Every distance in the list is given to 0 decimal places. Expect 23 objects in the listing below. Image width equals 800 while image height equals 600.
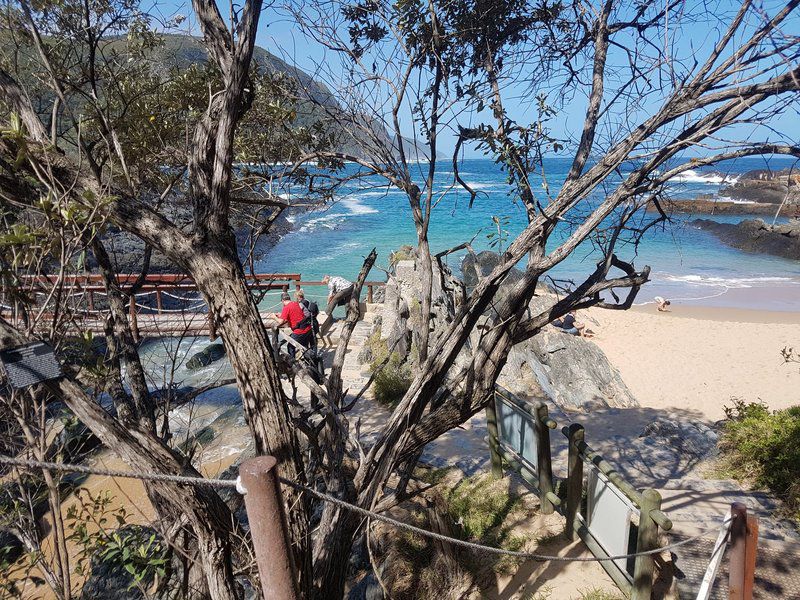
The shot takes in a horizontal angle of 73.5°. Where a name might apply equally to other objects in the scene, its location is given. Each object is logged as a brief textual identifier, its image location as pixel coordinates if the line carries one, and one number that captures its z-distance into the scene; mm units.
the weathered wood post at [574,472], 4391
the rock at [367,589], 4086
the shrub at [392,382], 8539
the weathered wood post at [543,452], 4867
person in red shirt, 8078
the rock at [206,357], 10909
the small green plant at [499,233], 3443
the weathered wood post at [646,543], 3475
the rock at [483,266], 13677
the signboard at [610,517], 3764
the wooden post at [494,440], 5762
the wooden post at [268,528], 1698
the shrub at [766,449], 4938
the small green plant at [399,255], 13750
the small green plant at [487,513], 4737
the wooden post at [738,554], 2775
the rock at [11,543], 5836
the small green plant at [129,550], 2949
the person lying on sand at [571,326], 13643
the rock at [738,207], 33125
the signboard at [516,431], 5160
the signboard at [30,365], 1832
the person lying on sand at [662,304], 17297
